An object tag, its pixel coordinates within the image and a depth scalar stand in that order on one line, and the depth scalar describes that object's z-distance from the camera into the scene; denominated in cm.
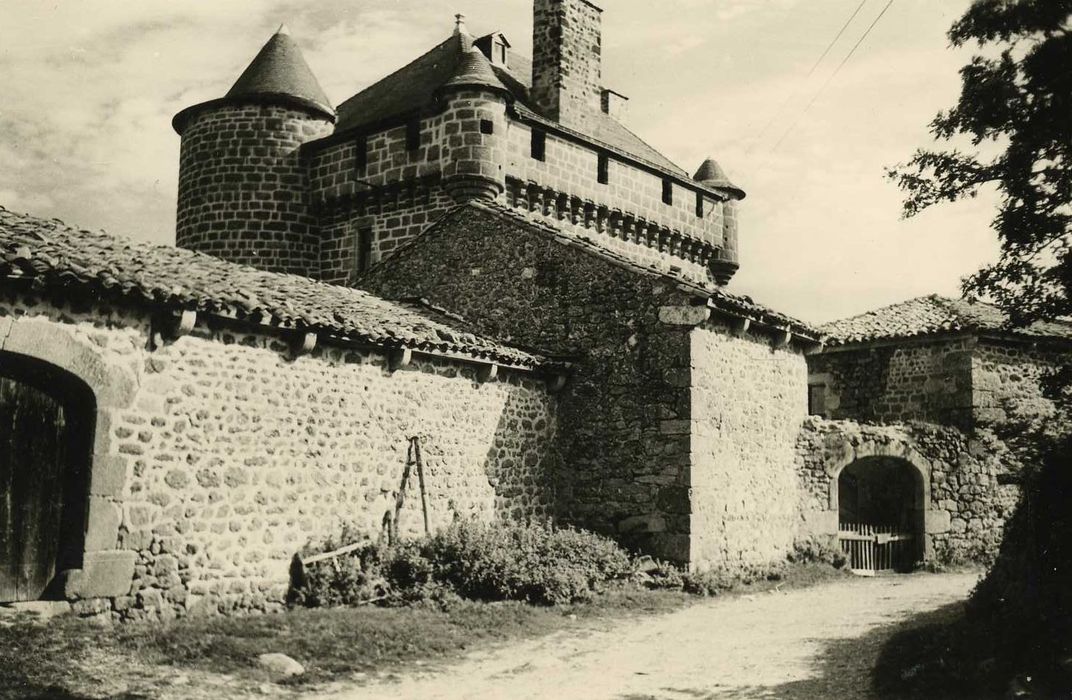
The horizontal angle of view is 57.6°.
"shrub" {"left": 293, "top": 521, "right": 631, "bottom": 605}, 1088
